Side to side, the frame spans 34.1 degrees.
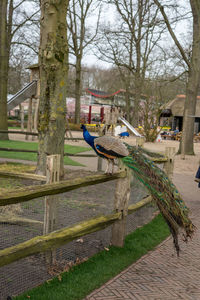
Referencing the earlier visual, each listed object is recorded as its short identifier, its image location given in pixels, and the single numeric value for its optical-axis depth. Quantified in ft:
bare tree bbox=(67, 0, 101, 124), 100.18
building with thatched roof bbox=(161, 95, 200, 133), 127.95
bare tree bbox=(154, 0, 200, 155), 54.49
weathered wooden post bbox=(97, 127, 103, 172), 33.03
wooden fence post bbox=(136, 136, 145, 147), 22.90
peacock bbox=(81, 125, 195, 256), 13.88
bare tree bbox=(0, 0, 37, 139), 59.76
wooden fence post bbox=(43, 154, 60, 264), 11.87
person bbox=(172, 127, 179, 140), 107.65
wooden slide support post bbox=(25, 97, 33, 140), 70.90
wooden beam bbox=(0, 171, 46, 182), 13.14
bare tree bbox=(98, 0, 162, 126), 85.56
